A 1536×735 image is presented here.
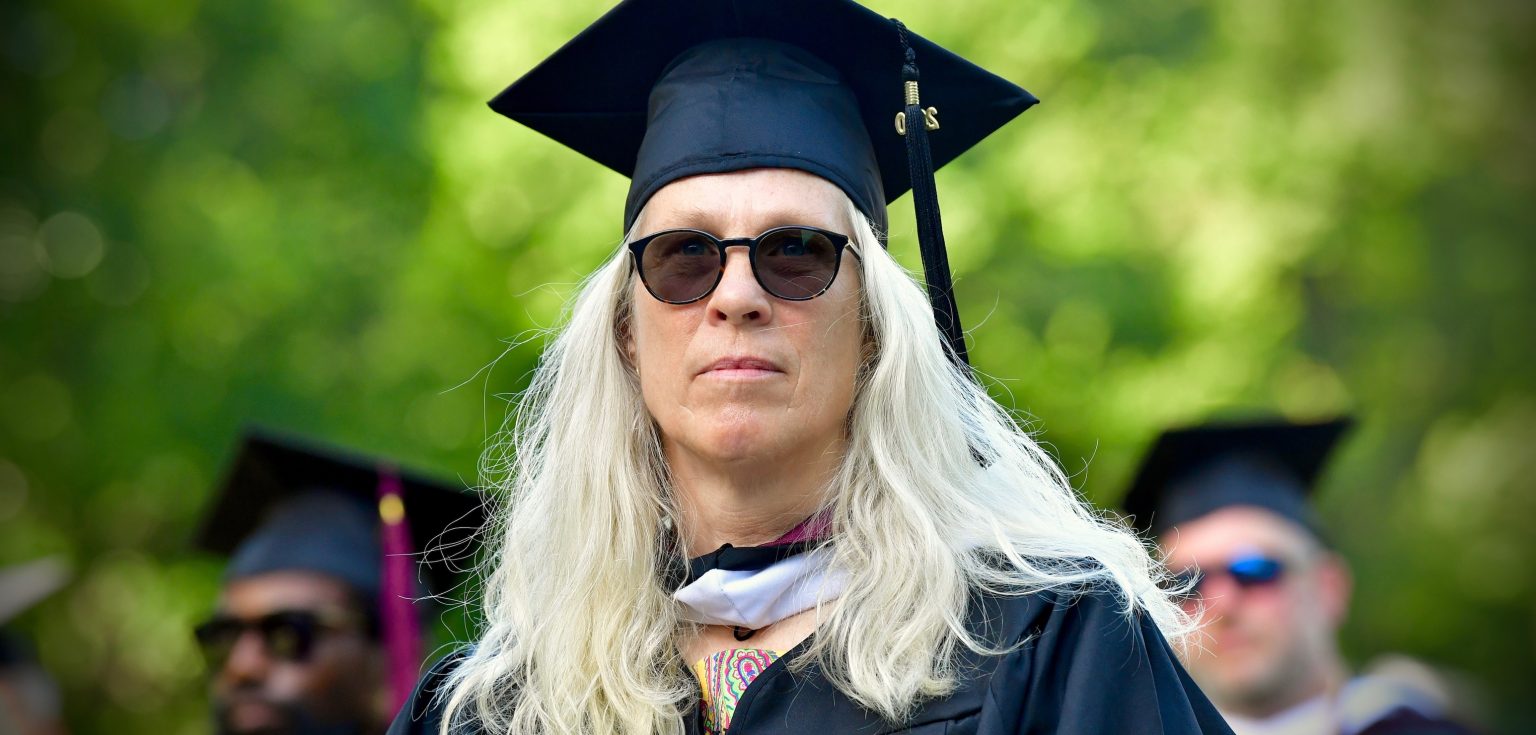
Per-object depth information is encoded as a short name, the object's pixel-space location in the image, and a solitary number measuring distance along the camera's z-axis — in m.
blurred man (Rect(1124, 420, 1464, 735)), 12.39
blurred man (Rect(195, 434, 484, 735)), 12.04
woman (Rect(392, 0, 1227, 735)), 5.25
